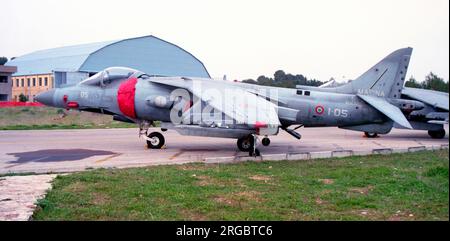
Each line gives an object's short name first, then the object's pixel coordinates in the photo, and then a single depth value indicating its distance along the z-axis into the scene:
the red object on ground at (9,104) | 36.71
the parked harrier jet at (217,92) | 14.77
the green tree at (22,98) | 48.19
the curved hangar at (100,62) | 47.31
